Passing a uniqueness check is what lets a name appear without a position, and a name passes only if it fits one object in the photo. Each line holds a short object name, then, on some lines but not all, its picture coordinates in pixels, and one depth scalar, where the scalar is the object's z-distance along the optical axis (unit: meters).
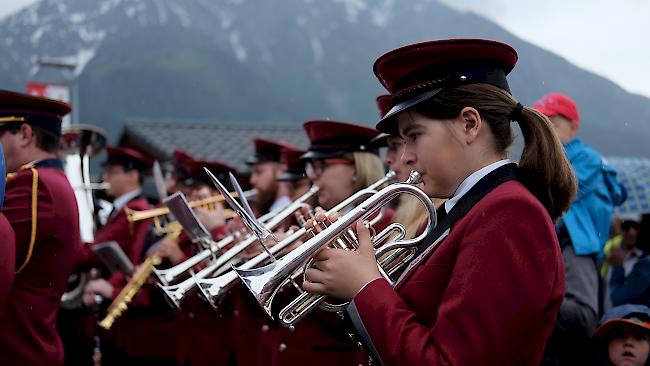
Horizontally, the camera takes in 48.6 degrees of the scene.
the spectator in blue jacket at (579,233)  4.09
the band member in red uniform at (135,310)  6.36
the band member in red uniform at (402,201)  3.60
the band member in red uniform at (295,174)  5.66
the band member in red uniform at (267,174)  6.49
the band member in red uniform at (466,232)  2.01
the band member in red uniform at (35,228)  3.73
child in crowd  4.09
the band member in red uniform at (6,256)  3.16
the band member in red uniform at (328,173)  4.27
